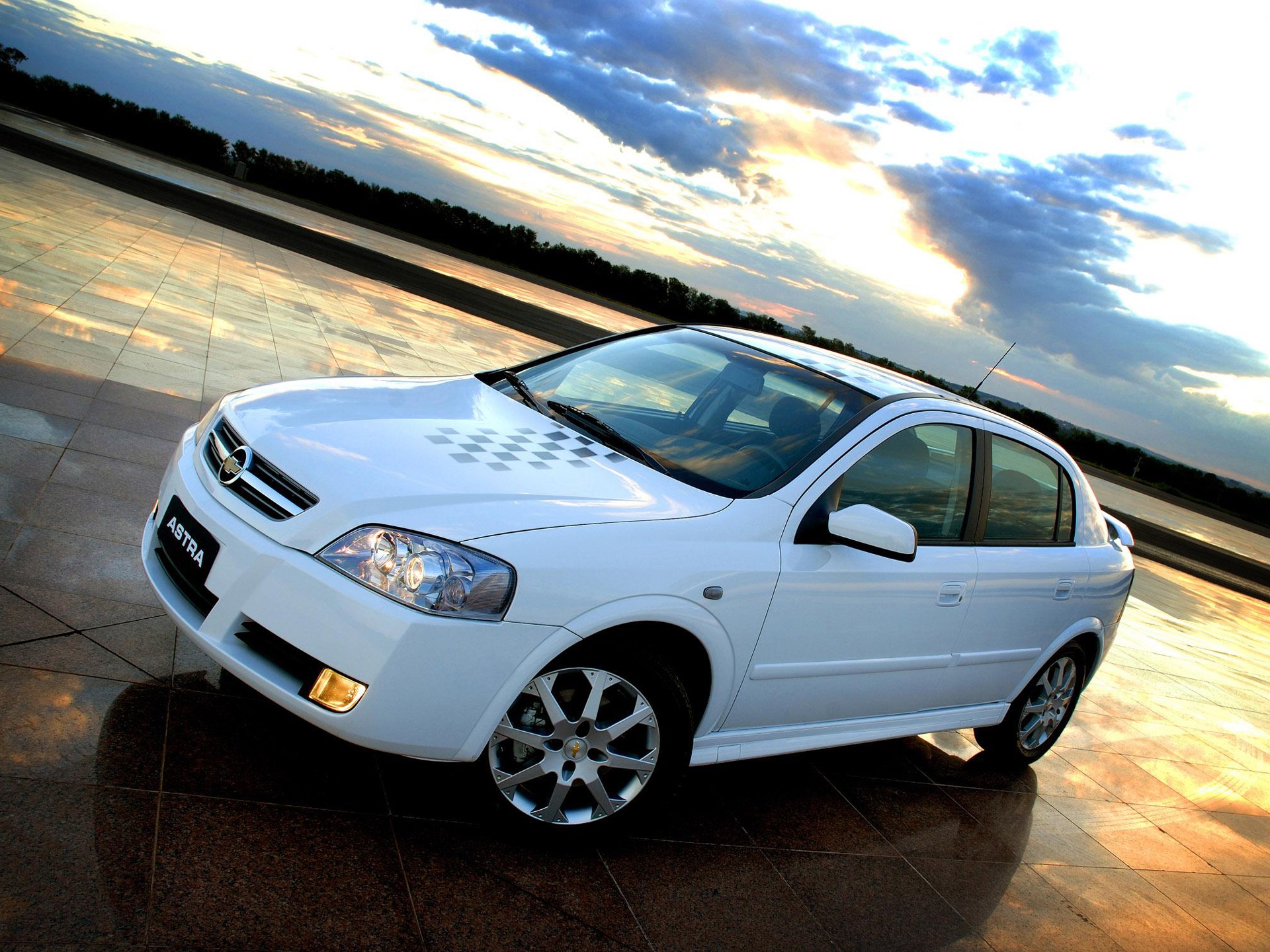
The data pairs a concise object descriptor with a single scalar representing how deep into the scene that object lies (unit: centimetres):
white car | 264
